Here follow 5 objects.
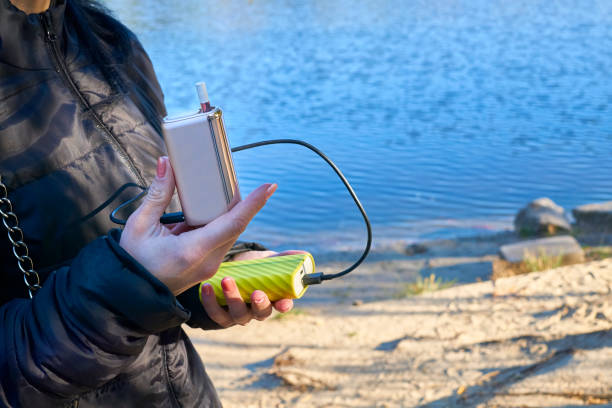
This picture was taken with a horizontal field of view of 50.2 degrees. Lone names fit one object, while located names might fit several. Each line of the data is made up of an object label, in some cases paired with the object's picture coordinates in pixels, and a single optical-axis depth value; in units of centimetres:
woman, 88
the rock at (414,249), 545
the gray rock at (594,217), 541
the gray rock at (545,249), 439
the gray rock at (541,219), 542
